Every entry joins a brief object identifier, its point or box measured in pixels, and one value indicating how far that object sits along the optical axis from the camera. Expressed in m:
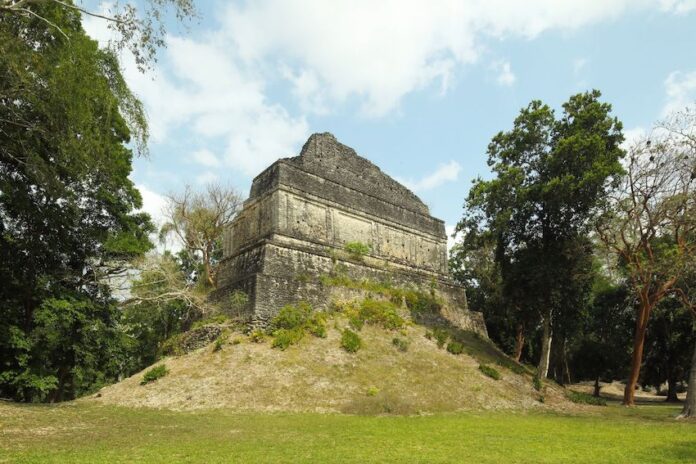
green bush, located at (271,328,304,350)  16.16
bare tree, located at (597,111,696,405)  16.36
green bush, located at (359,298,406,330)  19.44
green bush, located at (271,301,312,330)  17.34
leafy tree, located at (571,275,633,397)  27.92
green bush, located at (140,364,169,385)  14.97
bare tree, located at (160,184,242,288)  26.20
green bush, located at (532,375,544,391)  18.64
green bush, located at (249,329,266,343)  16.48
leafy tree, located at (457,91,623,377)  19.00
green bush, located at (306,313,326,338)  17.38
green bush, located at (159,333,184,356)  17.56
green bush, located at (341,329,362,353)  16.88
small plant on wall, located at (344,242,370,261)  22.22
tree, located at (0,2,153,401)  10.89
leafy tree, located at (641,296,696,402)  25.17
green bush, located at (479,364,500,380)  17.97
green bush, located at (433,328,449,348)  19.53
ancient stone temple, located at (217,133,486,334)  19.05
